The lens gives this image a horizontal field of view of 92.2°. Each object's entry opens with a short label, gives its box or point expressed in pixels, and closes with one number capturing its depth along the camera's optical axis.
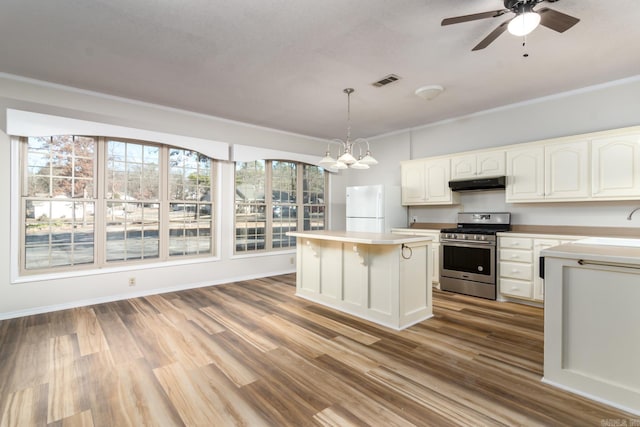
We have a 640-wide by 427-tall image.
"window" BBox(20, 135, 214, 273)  3.63
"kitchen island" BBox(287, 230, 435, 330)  3.08
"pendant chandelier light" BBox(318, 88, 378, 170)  3.33
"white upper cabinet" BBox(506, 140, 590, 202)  3.57
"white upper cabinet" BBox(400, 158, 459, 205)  4.81
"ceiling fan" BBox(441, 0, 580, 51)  1.90
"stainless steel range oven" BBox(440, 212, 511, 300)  4.08
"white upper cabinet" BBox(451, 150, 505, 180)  4.24
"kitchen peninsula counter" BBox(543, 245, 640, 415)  1.80
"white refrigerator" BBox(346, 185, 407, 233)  5.12
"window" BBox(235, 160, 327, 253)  5.36
